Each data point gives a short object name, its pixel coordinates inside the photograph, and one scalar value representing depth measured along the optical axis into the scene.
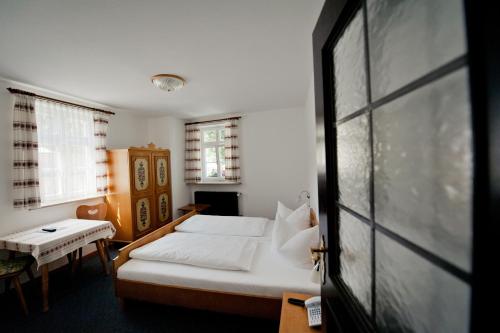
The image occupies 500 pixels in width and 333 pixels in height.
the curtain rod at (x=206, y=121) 4.17
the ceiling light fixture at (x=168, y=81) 2.23
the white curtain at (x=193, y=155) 4.45
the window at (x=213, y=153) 4.43
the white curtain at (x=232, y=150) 4.14
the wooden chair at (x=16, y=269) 1.83
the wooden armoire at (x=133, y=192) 3.22
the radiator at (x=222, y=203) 4.21
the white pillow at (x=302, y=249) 1.70
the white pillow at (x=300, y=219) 2.17
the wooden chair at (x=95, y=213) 2.75
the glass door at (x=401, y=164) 0.31
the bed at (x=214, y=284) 1.52
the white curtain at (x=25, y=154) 2.31
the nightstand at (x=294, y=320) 1.08
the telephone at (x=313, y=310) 1.08
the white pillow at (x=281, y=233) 1.94
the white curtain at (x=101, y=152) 3.21
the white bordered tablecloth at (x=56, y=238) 1.93
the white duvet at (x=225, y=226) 2.57
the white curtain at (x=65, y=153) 2.61
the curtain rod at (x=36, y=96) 2.28
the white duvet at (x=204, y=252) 1.77
